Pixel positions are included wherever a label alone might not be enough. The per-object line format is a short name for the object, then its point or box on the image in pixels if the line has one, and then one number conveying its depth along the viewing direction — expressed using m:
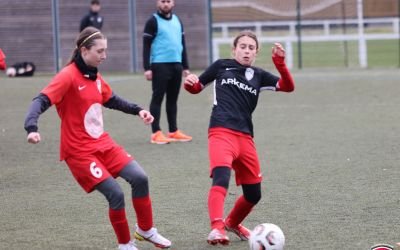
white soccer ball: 11.41
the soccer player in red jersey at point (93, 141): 11.60
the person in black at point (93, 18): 42.45
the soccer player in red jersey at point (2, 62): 19.99
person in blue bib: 23.11
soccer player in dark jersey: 12.18
